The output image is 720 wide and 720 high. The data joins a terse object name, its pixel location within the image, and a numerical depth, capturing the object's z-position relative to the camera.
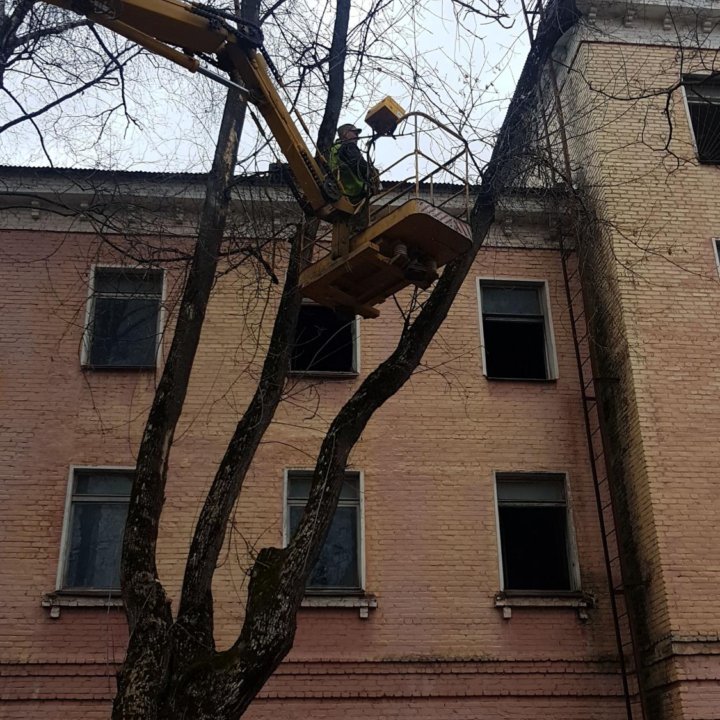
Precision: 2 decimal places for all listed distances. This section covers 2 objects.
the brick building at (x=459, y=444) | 9.95
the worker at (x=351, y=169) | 7.59
